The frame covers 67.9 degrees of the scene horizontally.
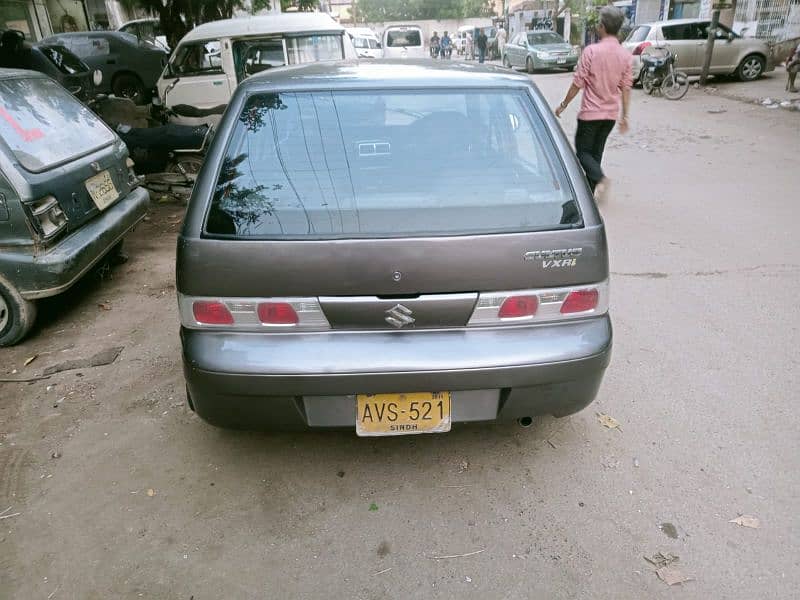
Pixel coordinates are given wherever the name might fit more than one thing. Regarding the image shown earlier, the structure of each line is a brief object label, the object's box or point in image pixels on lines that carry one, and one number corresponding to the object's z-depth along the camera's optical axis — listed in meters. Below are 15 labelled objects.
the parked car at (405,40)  21.73
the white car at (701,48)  15.04
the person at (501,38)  28.40
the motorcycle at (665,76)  13.48
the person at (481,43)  29.02
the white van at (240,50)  8.56
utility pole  14.14
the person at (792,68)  12.20
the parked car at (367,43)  20.70
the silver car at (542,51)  21.22
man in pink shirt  5.57
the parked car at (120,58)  13.05
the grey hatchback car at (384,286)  2.15
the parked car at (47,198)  3.54
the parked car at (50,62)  7.92
